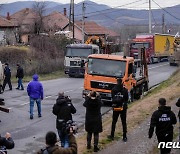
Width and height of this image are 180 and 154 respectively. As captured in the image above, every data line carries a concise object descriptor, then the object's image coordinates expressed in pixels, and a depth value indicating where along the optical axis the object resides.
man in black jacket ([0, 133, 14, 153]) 8.45
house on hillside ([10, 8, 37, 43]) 58.21
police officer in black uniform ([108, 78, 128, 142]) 12.45
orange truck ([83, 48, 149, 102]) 20.97
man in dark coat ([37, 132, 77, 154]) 7.34
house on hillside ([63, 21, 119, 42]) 81.31
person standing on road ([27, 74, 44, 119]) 17.43
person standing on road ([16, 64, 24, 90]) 26.62
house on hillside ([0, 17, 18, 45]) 54.52
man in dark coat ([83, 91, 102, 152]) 11.55
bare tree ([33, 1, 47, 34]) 55.88
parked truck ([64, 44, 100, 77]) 34.88
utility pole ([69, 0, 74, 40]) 52.41
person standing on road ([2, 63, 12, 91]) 26.08
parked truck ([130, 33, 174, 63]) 50.97
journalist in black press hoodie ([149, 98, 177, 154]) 10.10
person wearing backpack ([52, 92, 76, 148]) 11.73
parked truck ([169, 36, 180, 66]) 49.41
